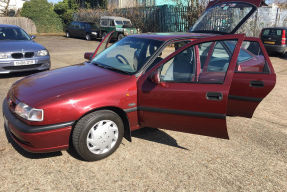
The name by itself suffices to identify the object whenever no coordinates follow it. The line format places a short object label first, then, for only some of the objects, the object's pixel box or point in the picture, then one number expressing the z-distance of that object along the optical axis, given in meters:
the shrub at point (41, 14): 27.39
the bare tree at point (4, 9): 27.69
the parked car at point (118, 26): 17.47
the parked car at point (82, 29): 19.35
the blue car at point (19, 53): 6.09
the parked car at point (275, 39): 10.65
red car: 2.58
